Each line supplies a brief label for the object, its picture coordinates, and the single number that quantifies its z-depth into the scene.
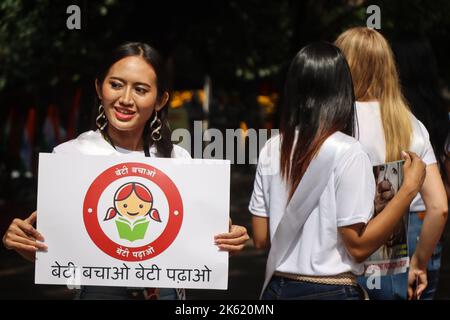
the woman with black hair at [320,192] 6.06
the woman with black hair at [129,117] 6.67
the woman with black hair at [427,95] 8.17
